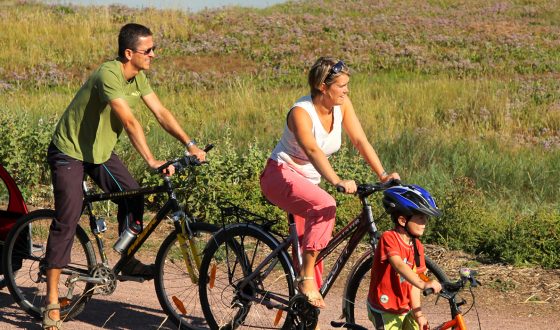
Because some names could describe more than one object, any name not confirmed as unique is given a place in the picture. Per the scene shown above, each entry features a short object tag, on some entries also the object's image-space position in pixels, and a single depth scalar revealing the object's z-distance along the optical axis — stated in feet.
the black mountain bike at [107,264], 39.29
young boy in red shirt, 31.58
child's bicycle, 28.68
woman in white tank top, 35.37
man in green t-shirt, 38.40
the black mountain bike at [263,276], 36.14
